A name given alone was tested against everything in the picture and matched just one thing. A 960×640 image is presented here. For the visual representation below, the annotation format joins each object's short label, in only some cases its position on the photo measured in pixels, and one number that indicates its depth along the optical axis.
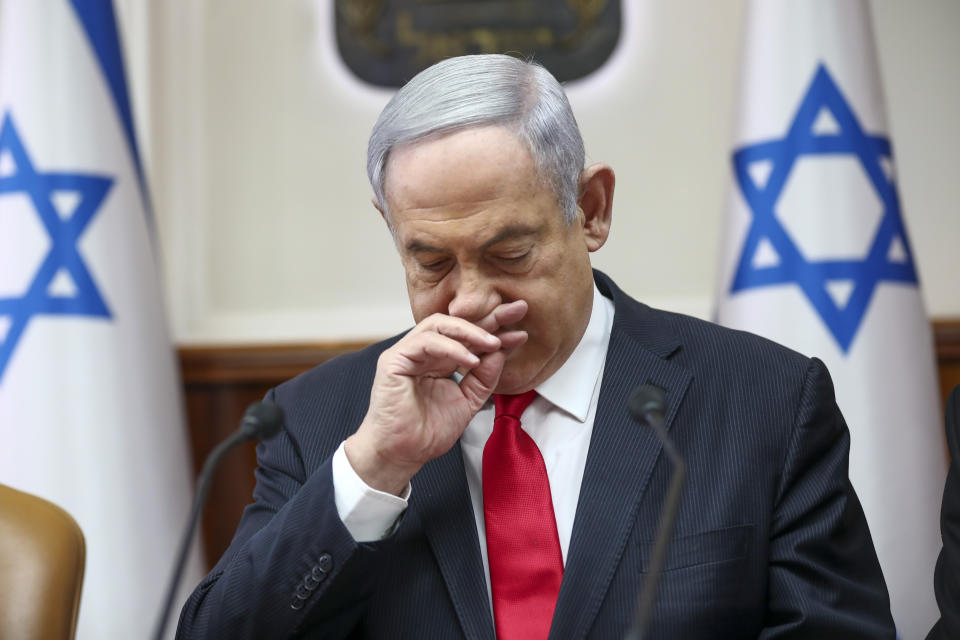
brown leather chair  5.21
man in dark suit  5.18
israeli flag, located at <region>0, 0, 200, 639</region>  5.84
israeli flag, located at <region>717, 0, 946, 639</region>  5.73
